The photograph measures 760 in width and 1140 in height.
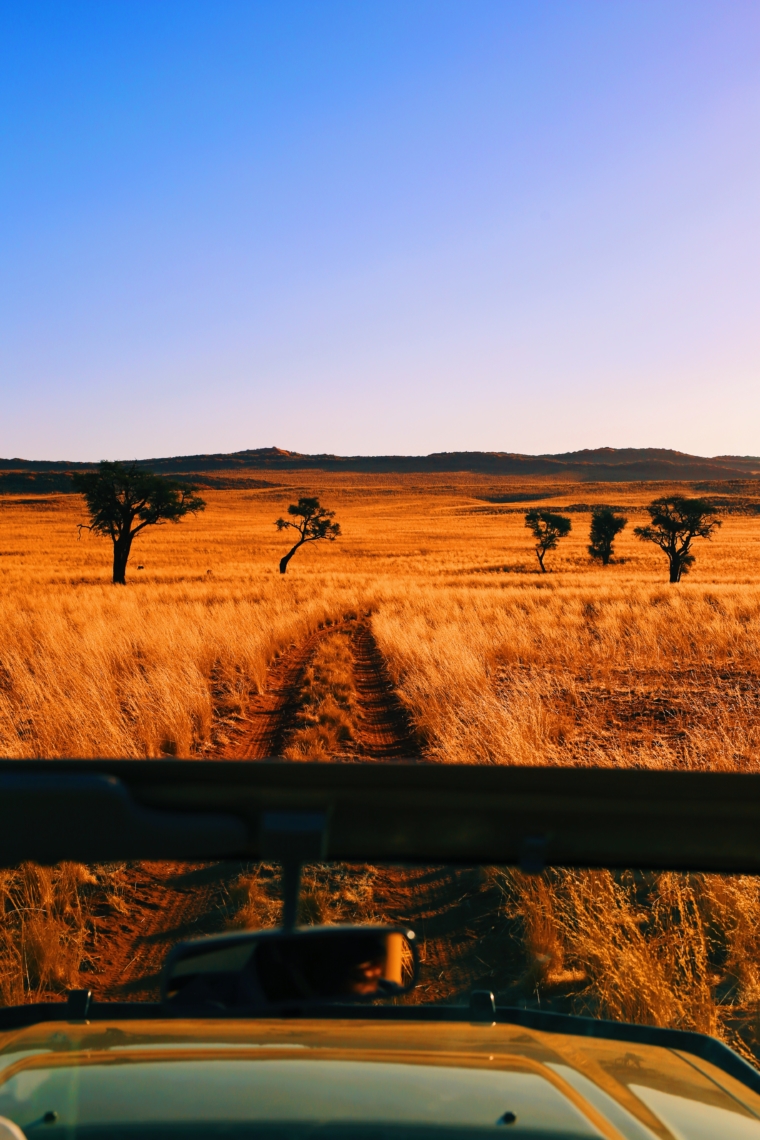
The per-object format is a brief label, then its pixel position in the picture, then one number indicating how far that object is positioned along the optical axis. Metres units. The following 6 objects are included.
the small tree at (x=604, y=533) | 65.00
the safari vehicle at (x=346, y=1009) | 1.94
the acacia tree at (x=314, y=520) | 53.72
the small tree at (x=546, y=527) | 61.69
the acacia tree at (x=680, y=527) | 48.28
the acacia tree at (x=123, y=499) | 38.03
